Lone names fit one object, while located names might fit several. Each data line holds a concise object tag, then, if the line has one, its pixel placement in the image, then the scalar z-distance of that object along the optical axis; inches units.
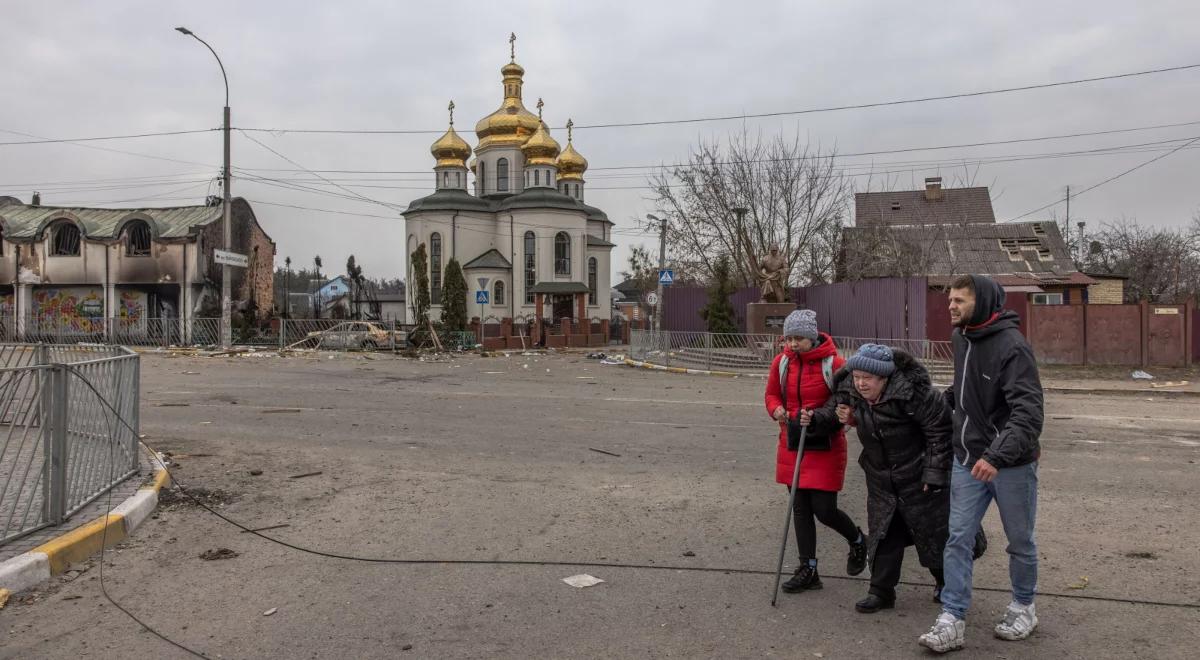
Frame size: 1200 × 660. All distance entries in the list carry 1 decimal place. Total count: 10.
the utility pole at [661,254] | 1147.3
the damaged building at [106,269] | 1481.3
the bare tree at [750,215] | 1263.5
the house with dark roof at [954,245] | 1309.1
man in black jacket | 146.6
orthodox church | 1973.4
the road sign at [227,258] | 1008.2
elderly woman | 164.1
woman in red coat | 180.2
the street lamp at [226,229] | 1045.2
